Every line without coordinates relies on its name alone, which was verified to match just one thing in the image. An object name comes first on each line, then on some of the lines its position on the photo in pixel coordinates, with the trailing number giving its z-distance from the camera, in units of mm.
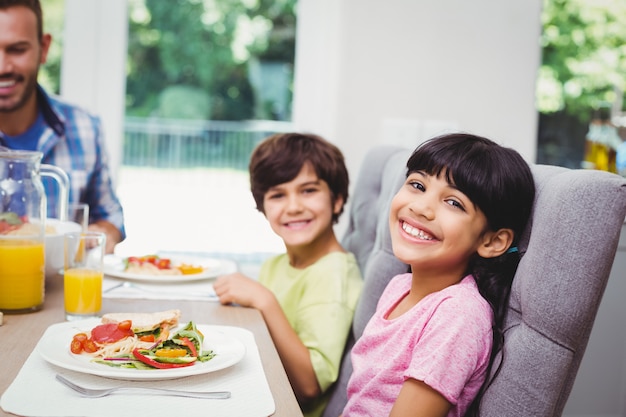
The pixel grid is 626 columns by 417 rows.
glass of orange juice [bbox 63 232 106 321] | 1425
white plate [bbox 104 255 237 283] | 1792
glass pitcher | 1426
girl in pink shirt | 1165
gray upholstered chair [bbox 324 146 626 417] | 1061
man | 2277
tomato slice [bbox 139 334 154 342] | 1233
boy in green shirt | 1650
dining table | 1064
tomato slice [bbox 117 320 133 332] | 1225
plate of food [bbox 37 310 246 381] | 1071
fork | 1005
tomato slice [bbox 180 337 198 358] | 1151
